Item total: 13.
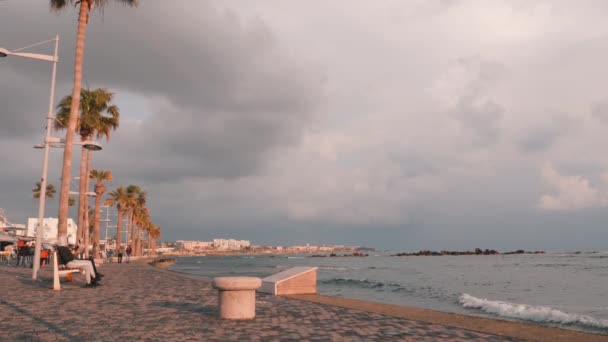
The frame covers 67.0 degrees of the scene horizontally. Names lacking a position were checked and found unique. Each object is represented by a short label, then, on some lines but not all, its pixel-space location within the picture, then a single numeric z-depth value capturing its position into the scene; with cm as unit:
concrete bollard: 824
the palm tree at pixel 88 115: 3566
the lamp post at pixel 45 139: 1692
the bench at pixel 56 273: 1297
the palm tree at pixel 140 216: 8476
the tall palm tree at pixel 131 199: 7412
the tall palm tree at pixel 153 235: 11996
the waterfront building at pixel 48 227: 9108
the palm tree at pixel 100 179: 4967
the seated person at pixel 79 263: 1341
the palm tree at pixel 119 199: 6945
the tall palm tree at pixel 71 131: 1817
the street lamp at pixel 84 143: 1794
